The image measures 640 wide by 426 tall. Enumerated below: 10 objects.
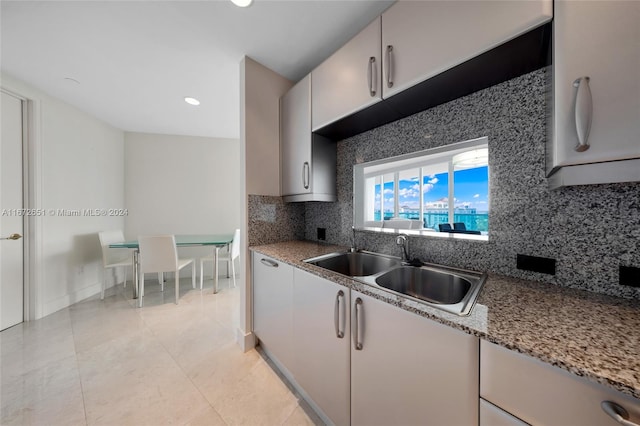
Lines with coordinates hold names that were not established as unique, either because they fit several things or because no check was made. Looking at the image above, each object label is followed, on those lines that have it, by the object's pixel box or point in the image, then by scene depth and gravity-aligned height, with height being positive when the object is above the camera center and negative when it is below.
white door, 2.09 -0.01
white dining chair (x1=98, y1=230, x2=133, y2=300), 2.85 -0.61
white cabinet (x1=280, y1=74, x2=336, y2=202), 1.73 +0.48
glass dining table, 2.77 -0.42
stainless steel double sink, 1.07 -0.37
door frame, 2.27 +0.15
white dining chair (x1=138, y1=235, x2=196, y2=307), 2.62 -0.52
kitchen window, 1.24 +0.15
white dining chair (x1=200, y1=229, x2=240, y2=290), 3.20 -0.69
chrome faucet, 1.34 -0.21
